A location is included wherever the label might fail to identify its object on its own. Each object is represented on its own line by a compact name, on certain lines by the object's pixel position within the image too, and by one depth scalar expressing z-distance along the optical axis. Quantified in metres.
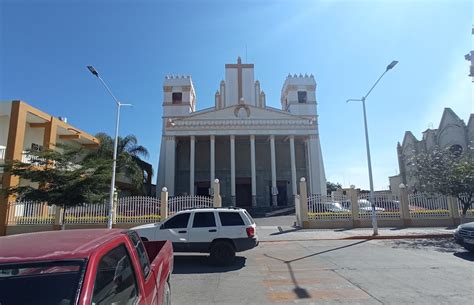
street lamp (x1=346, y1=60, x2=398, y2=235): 16.92
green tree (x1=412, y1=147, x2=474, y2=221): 15.25
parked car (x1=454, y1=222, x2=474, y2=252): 10.59
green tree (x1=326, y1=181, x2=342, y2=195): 71.81
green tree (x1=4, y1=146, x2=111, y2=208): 13.71
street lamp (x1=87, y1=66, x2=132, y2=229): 16.39
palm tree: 30.67
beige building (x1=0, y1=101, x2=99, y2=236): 20.89
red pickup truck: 2.13
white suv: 9.91
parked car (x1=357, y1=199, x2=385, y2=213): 20.88
